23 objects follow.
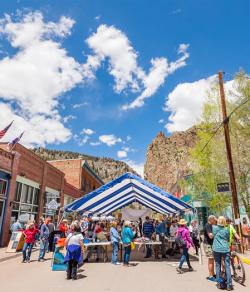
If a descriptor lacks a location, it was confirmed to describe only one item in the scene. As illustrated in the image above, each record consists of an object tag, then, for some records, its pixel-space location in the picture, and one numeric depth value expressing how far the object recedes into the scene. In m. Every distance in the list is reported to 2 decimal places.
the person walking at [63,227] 12.90
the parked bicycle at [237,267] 7.73
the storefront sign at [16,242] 14.98
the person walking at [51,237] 15.00
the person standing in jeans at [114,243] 11.28
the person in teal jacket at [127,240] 10.62
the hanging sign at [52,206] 17.62
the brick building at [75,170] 38.38
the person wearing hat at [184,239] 9.27
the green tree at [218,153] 17.67
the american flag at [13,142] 18.42
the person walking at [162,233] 13.41
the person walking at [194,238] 14.75
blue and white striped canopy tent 12.82
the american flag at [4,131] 16.76
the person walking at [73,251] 8.16
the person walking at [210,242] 8.02
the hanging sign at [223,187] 13.19
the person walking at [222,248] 6.93
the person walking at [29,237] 11.80
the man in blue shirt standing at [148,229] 15.02
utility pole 13.16
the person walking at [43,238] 12.26
